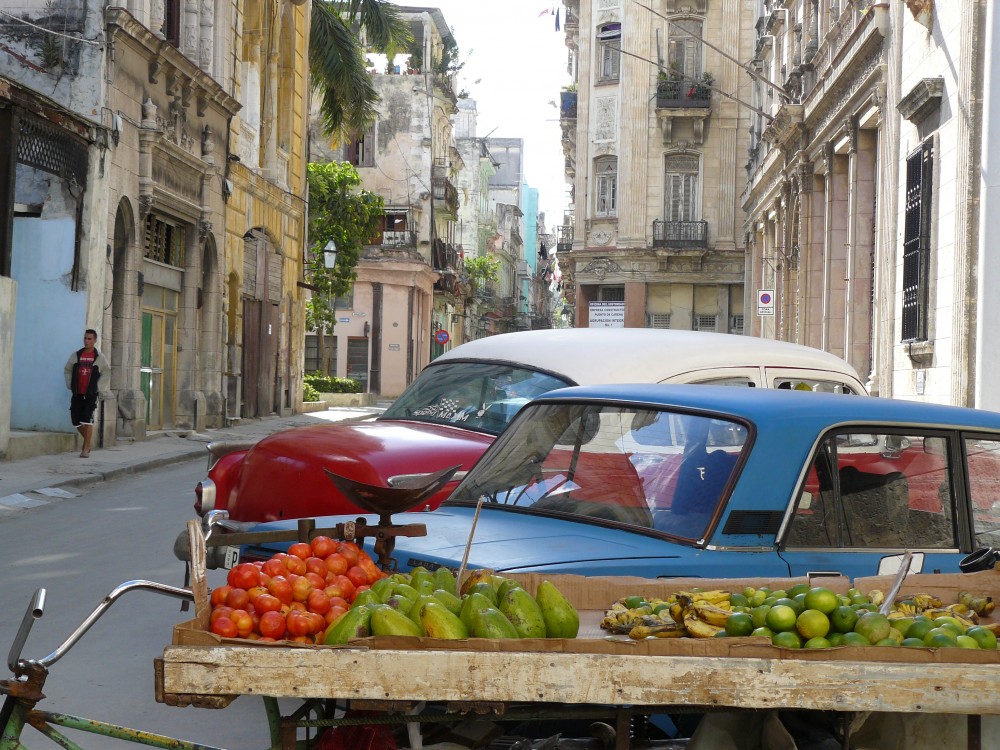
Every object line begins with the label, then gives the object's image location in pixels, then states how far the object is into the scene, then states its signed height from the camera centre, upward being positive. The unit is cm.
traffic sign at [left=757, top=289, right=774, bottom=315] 2809 +189
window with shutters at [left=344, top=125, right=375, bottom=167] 5819 +1038
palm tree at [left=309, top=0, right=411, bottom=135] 3078 +795
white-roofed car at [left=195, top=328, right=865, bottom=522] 653 -11
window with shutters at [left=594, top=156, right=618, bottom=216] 4938 +769
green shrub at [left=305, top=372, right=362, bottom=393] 4069 -20
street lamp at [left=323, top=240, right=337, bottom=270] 3558 +345
